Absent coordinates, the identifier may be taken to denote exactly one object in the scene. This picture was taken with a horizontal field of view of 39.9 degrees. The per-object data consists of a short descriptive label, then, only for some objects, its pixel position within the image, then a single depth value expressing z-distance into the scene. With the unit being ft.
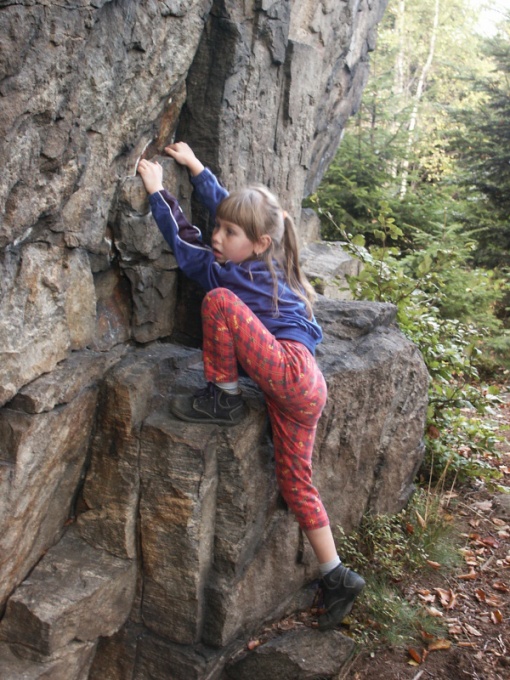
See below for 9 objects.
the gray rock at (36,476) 9.03
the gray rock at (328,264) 26.37
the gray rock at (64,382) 9.08
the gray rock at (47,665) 9.29
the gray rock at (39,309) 8.70
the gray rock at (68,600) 9.40
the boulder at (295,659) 10.82
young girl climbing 10.16
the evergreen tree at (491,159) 32.55
